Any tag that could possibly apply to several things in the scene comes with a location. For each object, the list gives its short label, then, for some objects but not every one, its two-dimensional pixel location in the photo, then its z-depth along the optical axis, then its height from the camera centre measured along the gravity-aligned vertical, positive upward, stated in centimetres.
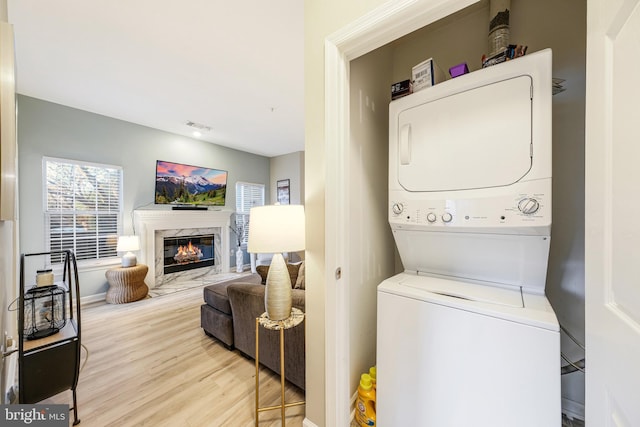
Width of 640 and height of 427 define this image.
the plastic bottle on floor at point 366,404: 125 -104
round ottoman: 331 -104
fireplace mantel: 386 -22
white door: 46 -1
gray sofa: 164 -97
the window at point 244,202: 554 +19
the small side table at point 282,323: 127 -62
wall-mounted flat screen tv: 414 +49
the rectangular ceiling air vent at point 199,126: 380 +140
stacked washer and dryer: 86 -23
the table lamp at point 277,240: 120 -15
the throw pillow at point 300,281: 205 -62
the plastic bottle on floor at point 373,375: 132 -93
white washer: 81 -57
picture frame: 582 +47
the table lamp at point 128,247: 347 -54
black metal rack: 121 -83
